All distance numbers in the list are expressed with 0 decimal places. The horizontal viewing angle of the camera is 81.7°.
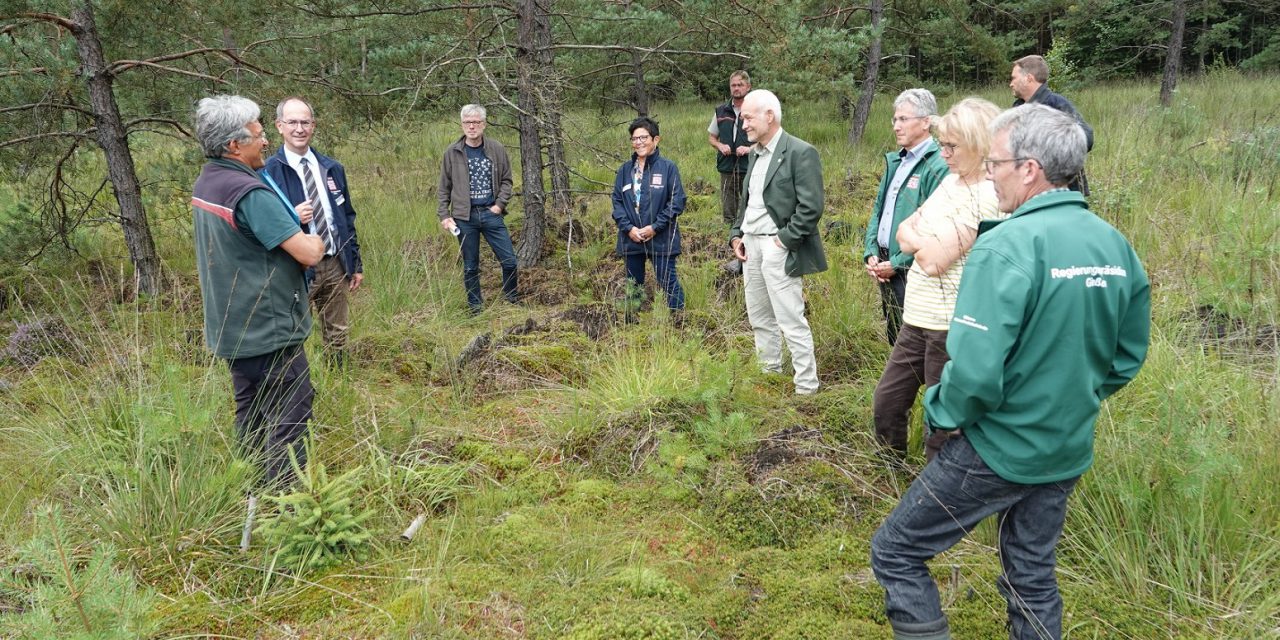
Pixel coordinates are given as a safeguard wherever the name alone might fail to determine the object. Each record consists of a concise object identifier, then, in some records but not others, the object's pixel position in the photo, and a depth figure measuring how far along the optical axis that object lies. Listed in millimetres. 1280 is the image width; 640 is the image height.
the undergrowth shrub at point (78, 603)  2062
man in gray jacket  6621
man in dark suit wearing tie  4684
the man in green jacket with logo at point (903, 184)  3643
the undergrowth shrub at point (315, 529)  3049
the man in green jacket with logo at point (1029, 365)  1949
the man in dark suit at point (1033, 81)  5582
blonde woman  2967
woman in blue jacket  6051
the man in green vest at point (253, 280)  3168
